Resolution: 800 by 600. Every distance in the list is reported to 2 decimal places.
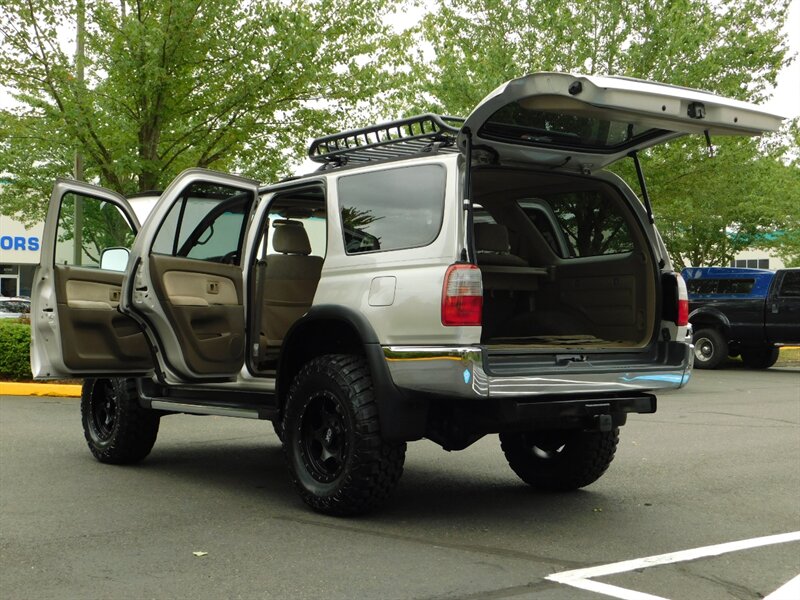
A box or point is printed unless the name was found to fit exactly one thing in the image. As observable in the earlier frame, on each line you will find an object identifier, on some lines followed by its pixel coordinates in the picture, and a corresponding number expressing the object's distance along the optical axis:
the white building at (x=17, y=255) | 48.06
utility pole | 14.92
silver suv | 5.70
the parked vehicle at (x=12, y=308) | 30.98
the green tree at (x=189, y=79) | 14.84
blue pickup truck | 20.41
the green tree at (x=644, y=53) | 20.17
